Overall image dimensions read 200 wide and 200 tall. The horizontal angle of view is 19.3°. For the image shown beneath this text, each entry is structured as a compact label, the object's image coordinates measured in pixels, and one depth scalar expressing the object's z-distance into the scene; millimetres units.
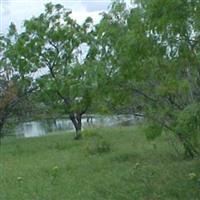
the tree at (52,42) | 24875
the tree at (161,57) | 8641
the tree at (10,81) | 27264
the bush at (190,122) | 8539
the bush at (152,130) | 11508
